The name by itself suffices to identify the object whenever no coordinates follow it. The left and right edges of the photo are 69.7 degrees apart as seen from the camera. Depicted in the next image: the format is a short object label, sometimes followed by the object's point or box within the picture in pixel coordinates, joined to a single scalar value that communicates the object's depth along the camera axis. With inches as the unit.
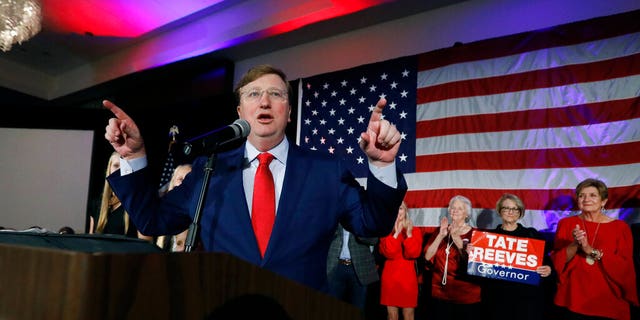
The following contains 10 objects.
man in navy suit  49.1
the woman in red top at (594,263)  117.9
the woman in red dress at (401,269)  157.9
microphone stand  45.4
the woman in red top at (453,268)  143.5
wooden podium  22.2
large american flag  144.1
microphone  45.9
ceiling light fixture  175.8
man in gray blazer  160.1
